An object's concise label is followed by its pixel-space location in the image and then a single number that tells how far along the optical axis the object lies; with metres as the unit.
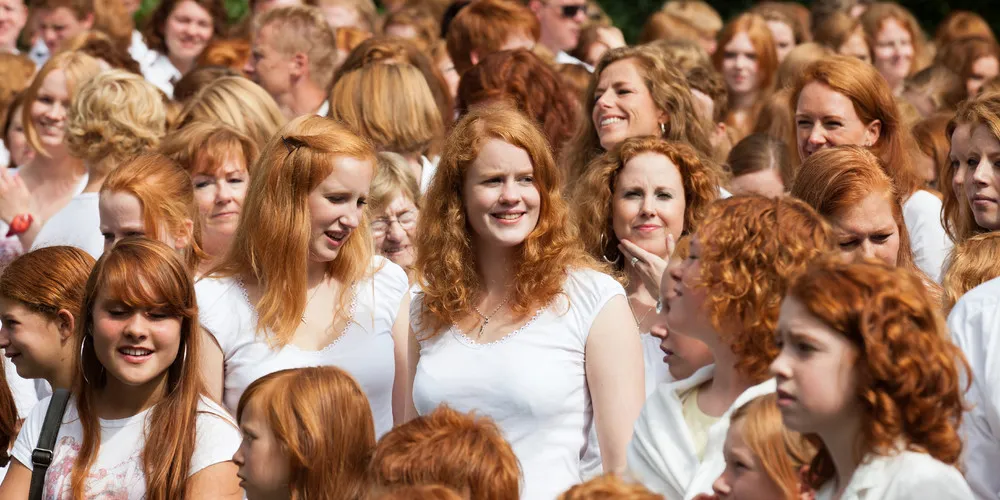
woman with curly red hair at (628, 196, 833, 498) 6.72
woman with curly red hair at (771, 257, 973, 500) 5.70
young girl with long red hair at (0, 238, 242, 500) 7.95
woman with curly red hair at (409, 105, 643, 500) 8.25
